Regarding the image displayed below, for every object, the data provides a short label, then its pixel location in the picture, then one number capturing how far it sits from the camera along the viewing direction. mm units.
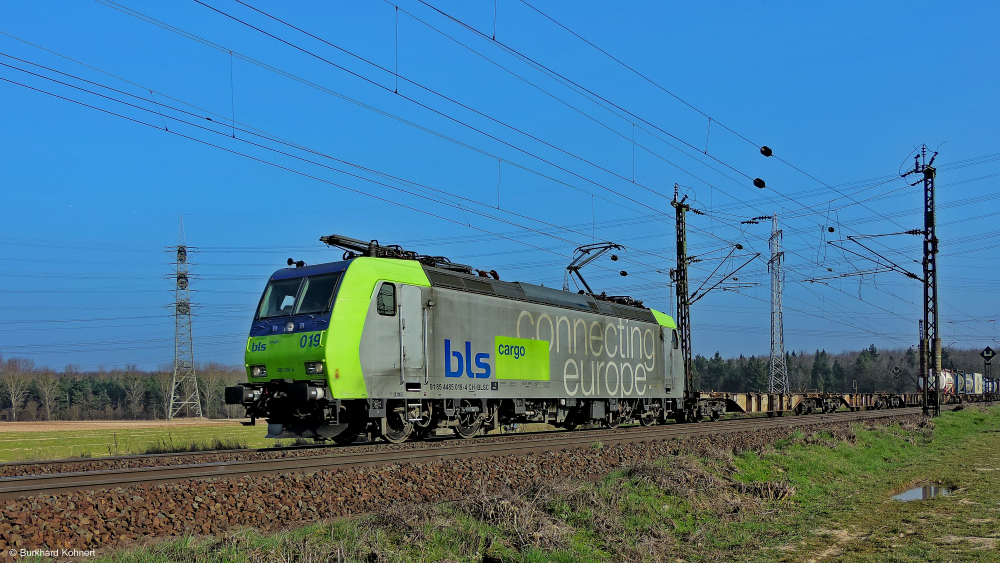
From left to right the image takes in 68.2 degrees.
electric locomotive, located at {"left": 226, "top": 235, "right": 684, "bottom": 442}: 16578
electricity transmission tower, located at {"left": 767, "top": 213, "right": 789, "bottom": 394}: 54812
